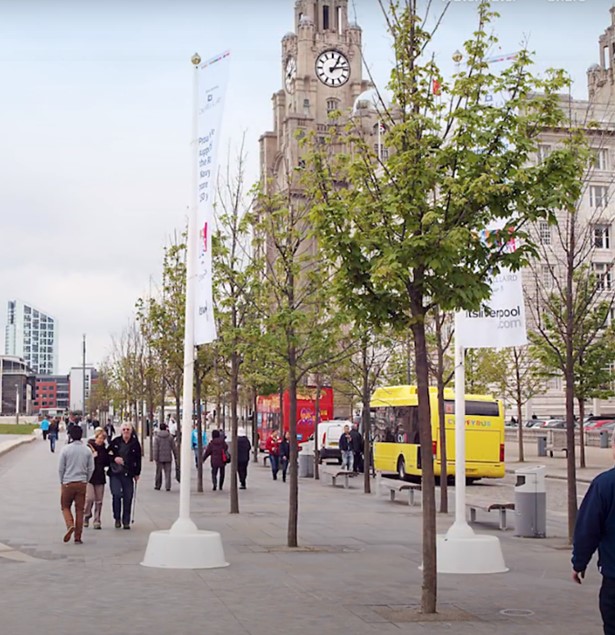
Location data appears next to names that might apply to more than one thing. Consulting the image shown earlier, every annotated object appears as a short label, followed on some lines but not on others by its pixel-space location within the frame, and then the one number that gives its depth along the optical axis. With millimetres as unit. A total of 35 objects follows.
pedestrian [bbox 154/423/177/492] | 27328
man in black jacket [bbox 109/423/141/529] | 18703
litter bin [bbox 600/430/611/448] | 56638
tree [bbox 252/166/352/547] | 16750
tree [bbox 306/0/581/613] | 10836
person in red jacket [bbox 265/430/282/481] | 34875
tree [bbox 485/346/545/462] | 51781
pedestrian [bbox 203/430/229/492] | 28250
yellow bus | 32344
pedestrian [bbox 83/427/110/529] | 18781
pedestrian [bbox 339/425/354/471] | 37625
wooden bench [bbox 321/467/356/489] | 31281
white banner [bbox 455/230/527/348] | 14984
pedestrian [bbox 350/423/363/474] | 38562
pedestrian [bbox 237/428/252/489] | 29484
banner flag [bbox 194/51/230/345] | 14578
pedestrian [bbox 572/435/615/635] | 6695
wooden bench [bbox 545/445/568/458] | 51250
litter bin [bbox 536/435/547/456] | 51312
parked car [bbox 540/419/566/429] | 68656
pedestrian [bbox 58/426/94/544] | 16422
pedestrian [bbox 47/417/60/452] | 56969
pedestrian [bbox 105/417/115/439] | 57412
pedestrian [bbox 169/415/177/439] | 49325
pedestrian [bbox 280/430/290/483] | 33938
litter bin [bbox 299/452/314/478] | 37000
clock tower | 131500
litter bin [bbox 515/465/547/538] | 18891
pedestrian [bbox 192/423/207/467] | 41250
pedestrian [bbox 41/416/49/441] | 75250
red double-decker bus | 52188
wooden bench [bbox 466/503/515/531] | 19938
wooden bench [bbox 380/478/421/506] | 25594
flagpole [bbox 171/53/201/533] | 14266
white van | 45812
